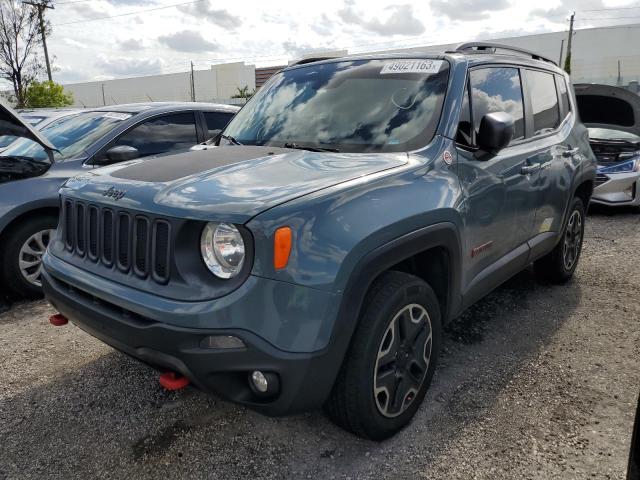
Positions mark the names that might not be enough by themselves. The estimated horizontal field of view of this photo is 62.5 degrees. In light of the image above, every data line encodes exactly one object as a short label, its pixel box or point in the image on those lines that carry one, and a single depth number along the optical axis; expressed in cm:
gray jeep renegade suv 199
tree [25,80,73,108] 2180
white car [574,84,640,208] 764
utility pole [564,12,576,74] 3276
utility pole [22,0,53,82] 2162
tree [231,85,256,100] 5133
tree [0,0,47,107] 2147
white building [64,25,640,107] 4066
